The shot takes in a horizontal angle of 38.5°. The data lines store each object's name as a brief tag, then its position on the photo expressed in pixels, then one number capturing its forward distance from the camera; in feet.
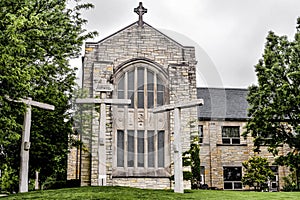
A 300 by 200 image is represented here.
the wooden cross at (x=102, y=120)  46.21
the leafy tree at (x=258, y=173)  82.48
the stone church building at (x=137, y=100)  52.70
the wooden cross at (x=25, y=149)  42.14
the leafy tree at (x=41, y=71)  38.14
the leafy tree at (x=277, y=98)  60.70
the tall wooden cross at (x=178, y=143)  45.37
